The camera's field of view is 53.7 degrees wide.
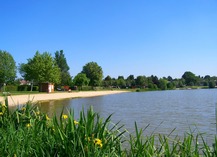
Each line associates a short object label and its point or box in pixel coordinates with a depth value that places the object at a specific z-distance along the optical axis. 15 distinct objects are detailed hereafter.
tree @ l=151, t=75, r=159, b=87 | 109.69
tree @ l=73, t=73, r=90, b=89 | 68.38
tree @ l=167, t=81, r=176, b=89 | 111.88
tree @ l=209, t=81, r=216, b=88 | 120.44
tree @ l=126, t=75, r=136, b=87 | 106.80
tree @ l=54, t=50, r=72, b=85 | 72.41
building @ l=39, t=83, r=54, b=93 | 44.84
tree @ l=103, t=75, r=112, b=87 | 95.41
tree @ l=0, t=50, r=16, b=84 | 44.89
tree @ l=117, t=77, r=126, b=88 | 101.92
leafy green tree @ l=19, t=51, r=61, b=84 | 45.06
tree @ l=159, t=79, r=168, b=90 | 105.11
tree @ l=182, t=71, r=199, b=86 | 127.70
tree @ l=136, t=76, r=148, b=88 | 103.52
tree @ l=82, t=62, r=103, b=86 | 80.13
